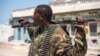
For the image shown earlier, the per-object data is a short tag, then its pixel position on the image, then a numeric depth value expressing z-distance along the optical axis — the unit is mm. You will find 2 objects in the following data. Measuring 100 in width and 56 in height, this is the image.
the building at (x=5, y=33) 17433
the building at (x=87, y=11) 9991
